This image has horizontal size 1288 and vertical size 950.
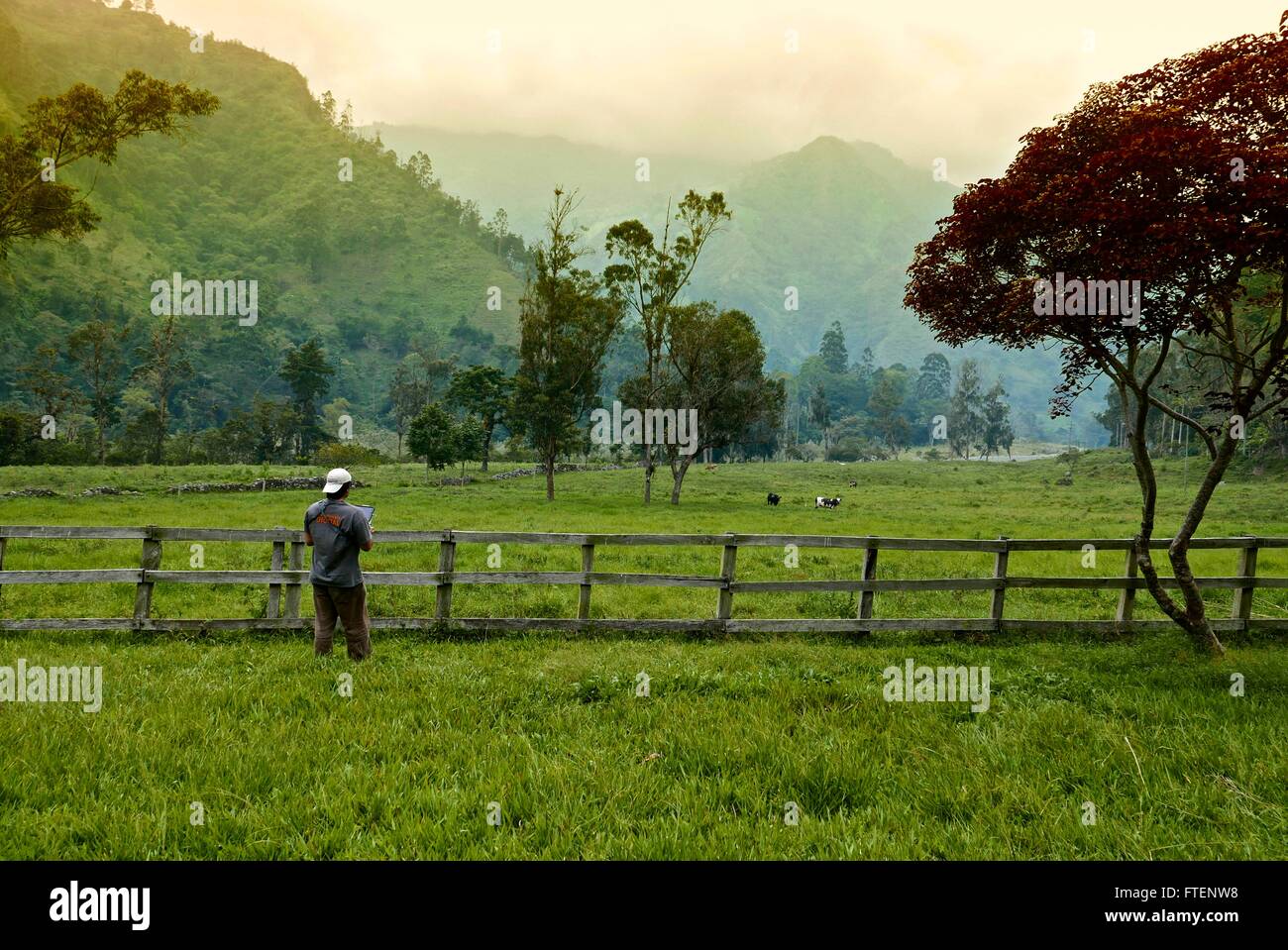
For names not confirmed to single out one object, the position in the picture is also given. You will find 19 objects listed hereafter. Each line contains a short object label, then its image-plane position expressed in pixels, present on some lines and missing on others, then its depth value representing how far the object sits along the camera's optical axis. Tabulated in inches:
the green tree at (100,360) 2677.2
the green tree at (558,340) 1636.3
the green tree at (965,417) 5251.0
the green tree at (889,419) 5403.5
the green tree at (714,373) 1686.8
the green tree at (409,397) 4200.3
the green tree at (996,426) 5098.4
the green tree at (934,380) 7618.1
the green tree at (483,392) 2566.4
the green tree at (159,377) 2733.8
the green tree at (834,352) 7554.1
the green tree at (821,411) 5147.6
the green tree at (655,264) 1528.1
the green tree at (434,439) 2150.6
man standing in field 316.5
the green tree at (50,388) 2628.0
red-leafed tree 302.2
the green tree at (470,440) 2298.2
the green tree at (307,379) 3649.1
